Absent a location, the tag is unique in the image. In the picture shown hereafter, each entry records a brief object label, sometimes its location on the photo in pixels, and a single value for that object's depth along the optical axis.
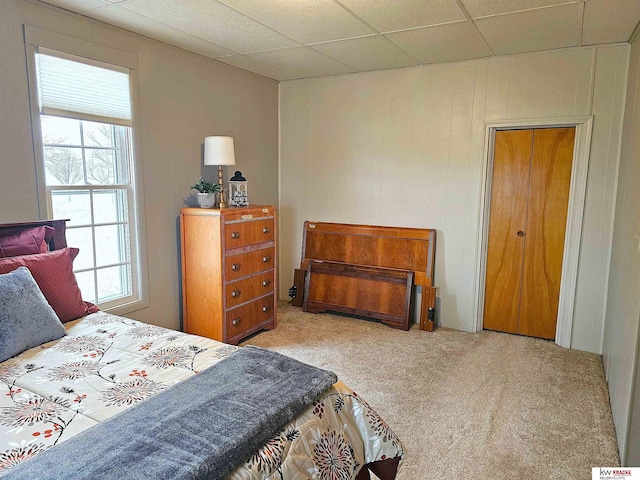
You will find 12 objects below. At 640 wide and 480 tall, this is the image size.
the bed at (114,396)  1.31
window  2.75
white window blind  2.68
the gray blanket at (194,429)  1.13
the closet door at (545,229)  3.64
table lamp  3.55
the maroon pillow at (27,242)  2.36
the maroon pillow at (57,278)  2.23
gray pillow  1.88
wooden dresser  3.41
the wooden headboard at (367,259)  4.12
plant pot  3.53
